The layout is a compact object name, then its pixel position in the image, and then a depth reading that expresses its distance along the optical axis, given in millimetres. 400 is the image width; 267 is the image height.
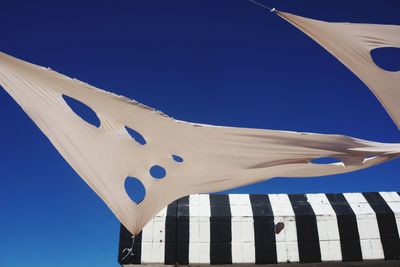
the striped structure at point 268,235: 8484
